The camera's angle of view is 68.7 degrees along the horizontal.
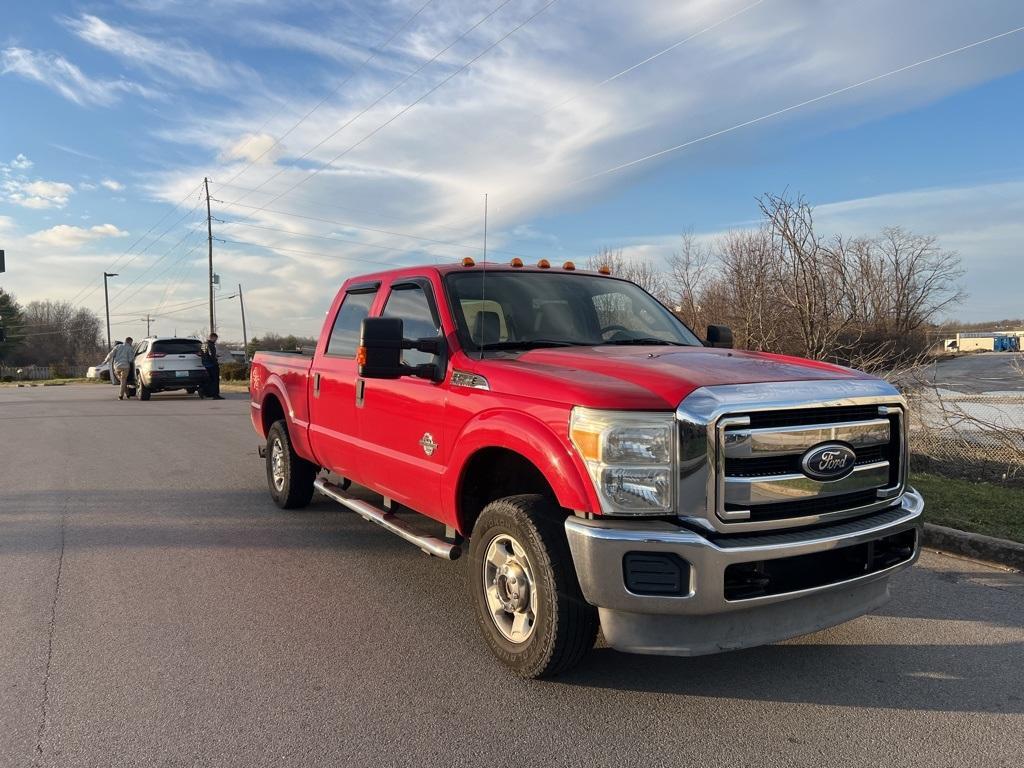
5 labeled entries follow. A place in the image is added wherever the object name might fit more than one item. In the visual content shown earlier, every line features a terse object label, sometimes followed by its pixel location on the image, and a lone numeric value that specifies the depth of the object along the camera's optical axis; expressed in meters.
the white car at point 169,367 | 20.66
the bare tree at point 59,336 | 101.81
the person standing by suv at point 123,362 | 21.48
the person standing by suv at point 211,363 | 21.06
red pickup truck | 2.95
